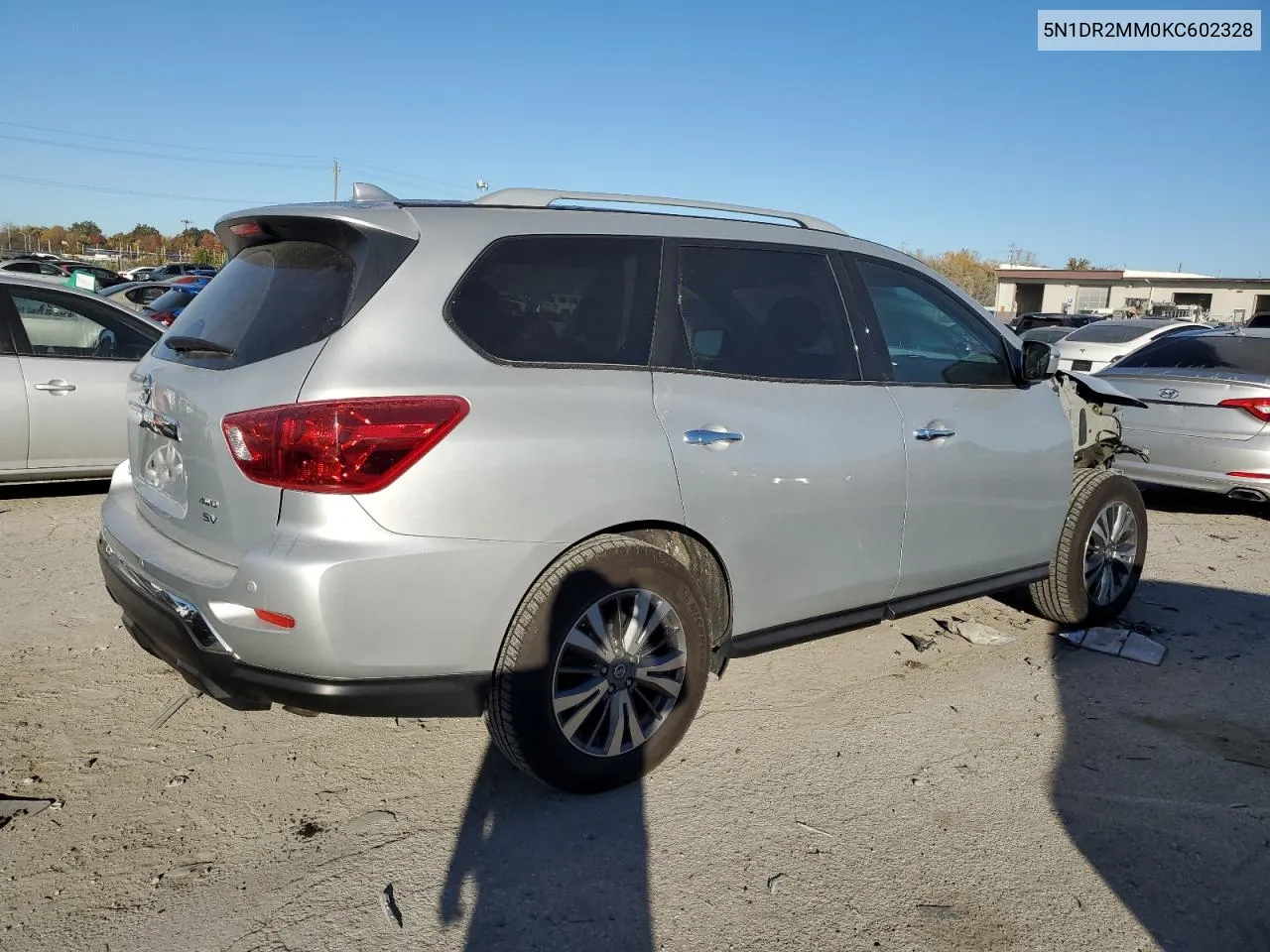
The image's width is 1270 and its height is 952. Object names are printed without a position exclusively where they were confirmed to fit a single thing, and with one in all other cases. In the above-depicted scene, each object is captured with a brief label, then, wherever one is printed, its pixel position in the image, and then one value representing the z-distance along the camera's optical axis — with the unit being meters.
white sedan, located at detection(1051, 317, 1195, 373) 14.73
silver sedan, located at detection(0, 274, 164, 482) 6.40
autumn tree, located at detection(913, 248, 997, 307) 68.76
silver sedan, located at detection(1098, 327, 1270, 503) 6.99
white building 54.56
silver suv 2.68
